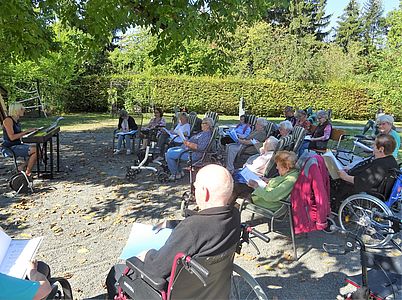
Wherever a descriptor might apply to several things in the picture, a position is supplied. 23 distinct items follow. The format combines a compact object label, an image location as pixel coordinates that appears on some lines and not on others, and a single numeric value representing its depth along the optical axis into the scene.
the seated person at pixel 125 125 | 9.12
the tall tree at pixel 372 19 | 49.55
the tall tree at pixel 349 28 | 49.20
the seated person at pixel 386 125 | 5.68
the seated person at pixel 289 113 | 10.52
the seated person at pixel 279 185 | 3.75
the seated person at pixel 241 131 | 8.45
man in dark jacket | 1.96
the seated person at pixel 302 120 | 9.11
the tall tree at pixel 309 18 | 40.72
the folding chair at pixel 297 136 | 5.83
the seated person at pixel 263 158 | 4.86
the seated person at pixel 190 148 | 6.03
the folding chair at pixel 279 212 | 3.73
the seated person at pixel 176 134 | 7.65
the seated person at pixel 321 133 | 8.12
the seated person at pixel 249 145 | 6.93
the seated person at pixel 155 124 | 8.26
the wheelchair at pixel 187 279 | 1.90
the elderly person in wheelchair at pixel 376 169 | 4.11
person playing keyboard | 5.89
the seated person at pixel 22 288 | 1.75
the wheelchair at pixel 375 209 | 4.09
